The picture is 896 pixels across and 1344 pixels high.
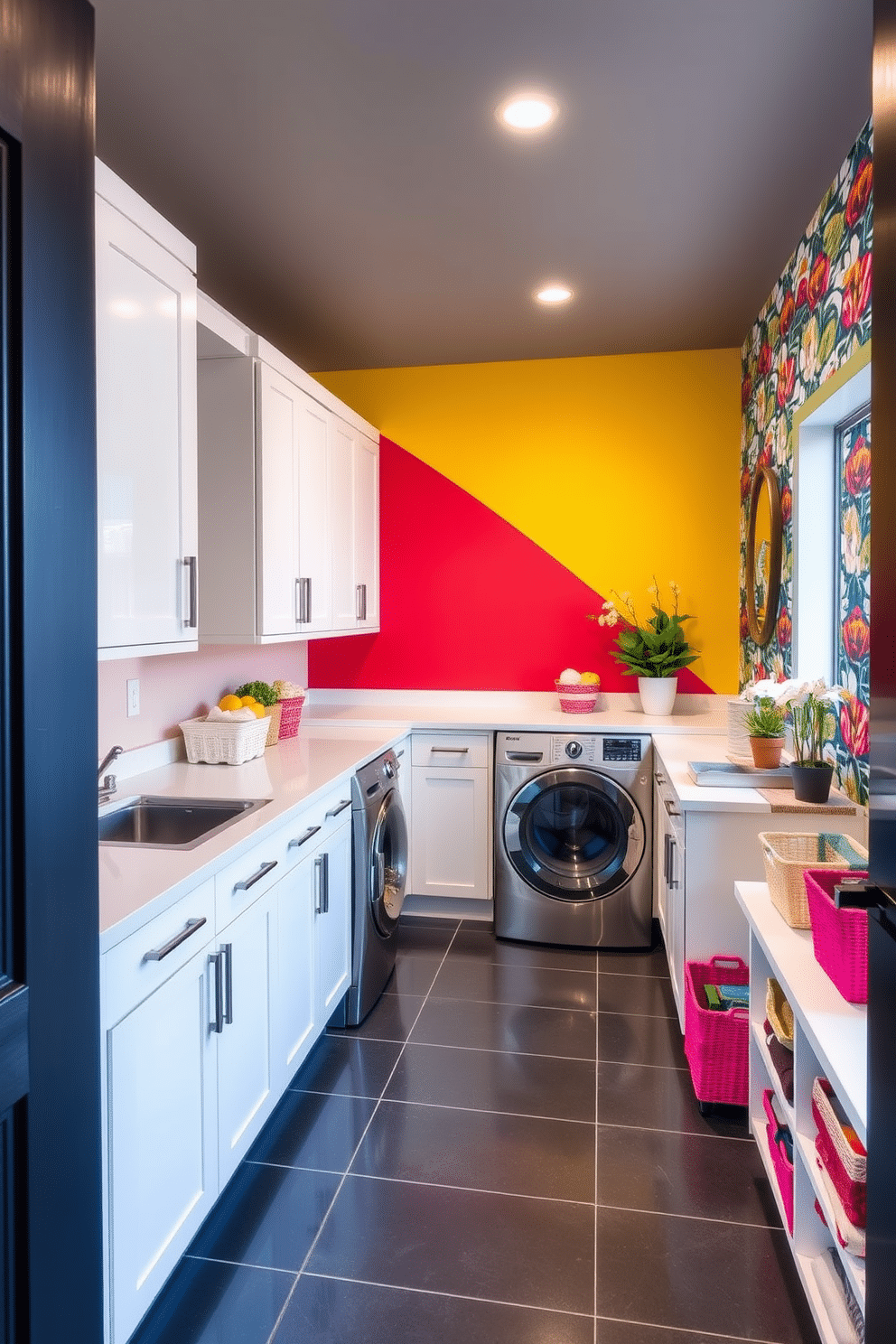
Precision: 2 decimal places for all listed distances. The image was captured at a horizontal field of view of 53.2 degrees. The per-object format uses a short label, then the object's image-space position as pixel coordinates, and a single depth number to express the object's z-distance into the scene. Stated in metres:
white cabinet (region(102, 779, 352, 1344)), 1.47
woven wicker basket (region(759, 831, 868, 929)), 1.86
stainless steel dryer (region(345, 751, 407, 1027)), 2.88
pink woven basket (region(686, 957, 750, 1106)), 2.29
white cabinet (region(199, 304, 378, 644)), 2.88
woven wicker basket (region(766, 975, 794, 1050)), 1.81
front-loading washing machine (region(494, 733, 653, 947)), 3.60
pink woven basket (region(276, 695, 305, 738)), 3.50
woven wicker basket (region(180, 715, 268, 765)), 2.91
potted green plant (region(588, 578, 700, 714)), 4.00
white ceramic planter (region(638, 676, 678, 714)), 4.00
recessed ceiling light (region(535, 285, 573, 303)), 3.34
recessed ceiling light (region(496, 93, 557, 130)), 2.13
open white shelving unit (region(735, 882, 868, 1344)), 1.30
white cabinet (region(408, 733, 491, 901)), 3.78
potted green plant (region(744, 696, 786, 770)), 2.75
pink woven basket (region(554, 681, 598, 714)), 3.95
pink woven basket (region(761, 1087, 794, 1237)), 1.75
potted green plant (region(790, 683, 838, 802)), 2.39
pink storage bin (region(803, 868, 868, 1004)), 1.50
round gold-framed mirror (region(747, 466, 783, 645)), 3.17
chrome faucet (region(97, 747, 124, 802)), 2.34
